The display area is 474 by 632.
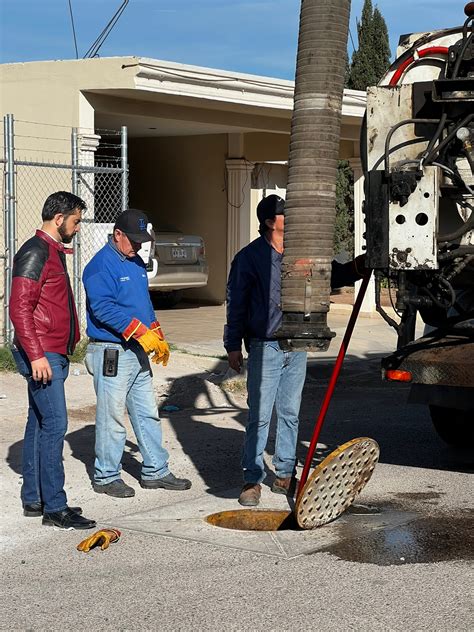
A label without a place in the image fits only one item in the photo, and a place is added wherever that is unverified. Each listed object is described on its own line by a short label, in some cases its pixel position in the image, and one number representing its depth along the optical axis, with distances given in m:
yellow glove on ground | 6.32
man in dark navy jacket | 7.46
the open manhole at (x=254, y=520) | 6.91
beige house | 14.28
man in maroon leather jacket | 6.70
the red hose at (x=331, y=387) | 6.93
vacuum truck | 7.18
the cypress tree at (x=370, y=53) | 27.69
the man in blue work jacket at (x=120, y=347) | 7.52
